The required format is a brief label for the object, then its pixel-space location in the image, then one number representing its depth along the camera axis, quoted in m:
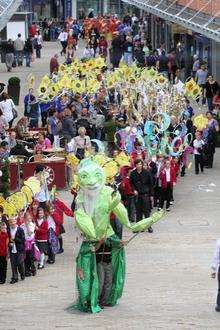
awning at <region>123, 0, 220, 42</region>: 34.81
